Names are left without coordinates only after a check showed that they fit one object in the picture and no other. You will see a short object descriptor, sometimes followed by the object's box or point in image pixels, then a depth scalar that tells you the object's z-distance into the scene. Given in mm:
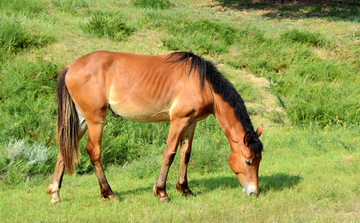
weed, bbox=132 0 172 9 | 16138
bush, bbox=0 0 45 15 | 12165
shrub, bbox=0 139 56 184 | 6242
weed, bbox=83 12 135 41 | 11891
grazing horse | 5059
